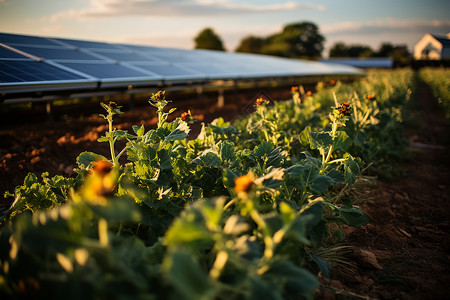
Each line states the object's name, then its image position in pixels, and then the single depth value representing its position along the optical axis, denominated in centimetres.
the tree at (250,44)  5628
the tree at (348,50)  6562
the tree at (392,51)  5666
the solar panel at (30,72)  350
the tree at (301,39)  6000
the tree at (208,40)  4131
